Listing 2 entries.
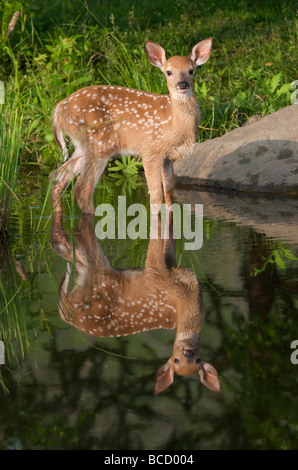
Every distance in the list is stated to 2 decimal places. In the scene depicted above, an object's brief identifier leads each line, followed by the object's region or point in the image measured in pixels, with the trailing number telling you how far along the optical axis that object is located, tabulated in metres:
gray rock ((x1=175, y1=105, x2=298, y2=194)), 17.98
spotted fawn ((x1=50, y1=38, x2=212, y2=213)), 15.56
